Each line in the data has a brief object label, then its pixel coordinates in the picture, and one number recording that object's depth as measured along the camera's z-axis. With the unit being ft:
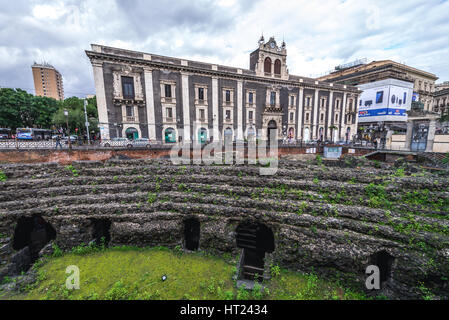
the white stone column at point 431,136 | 54.95
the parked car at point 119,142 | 62.36
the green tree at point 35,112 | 106.63
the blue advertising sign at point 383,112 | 117.60
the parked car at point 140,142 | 65.87
